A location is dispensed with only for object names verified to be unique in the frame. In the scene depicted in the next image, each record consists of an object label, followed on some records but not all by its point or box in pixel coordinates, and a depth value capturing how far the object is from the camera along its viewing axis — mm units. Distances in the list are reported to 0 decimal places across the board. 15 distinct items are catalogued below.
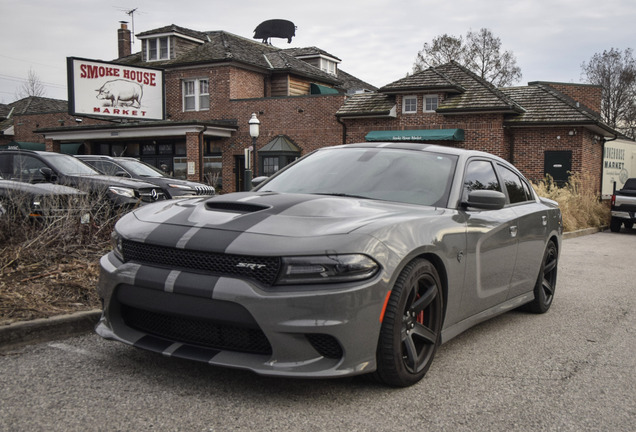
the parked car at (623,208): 18141
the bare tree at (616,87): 52062
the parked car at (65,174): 9584
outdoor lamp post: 20031
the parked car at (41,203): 6398
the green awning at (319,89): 35844
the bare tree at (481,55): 49294
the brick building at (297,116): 25953
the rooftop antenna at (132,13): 45625
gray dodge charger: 3051
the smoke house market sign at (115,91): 32312
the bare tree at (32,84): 56562
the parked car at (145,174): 13508
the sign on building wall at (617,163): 29344
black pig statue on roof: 46281
